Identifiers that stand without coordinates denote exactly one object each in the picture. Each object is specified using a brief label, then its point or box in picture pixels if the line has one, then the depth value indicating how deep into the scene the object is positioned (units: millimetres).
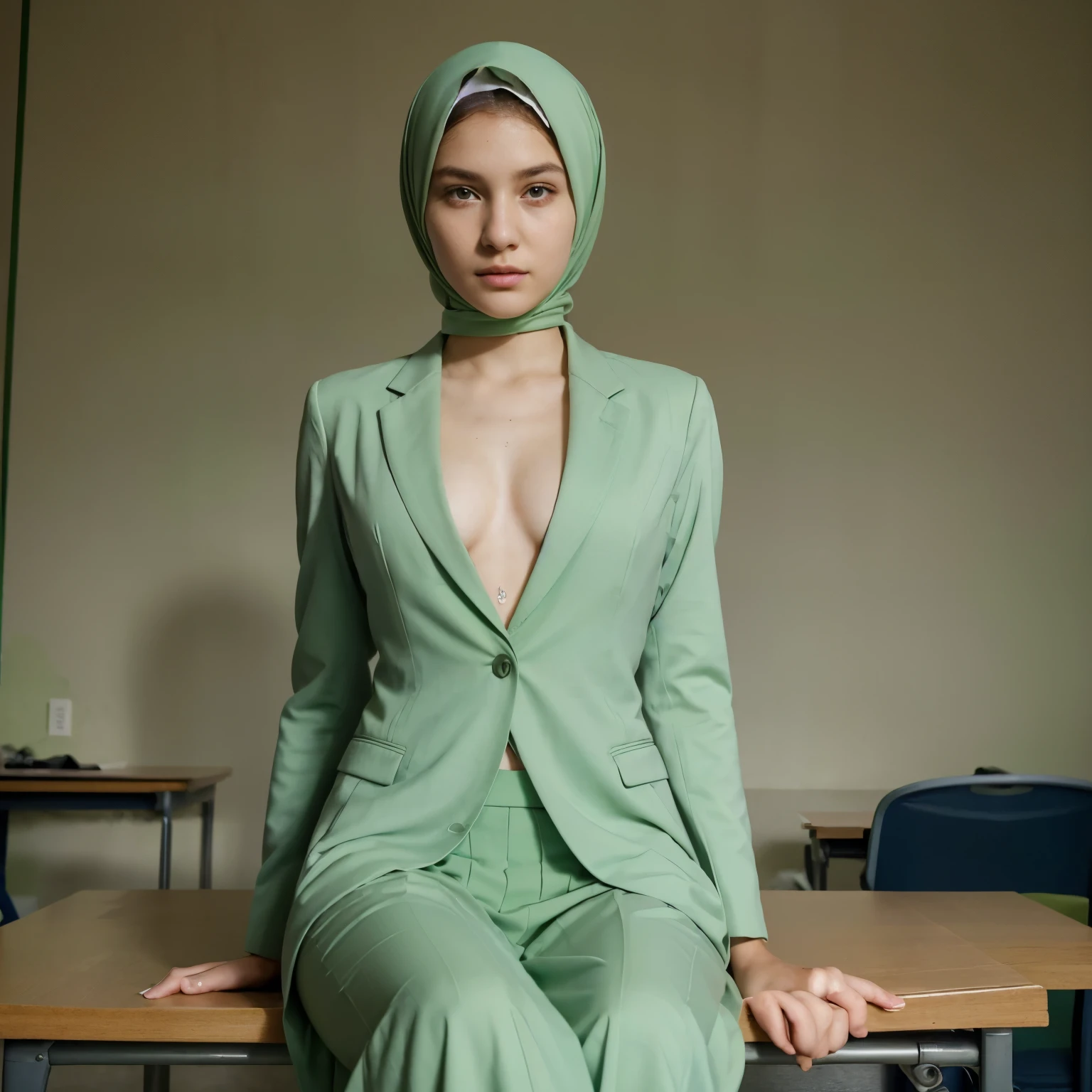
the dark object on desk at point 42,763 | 3998
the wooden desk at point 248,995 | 1238
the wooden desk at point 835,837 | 3154
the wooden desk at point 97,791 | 3805
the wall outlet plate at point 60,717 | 4457
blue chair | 2355
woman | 1182
